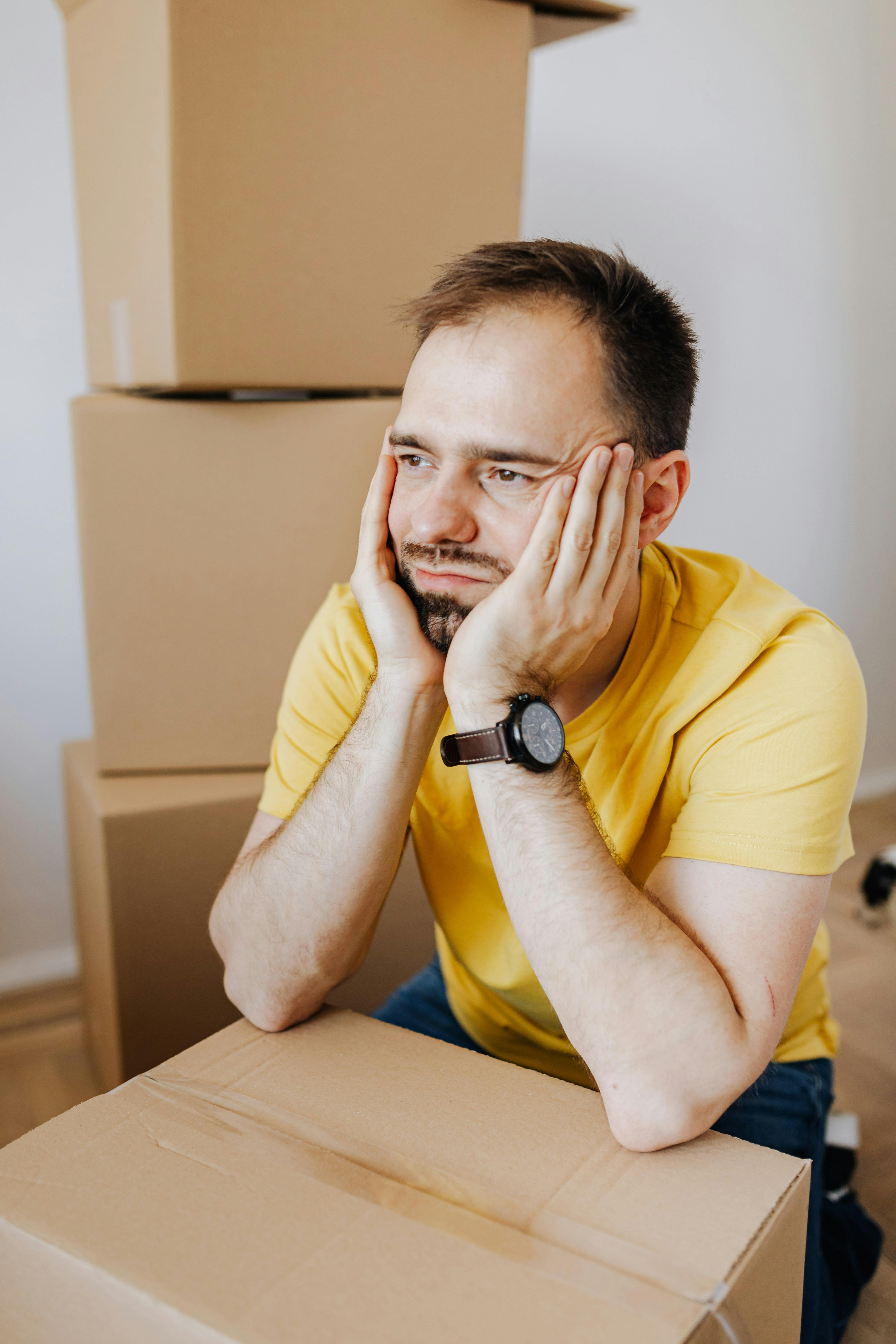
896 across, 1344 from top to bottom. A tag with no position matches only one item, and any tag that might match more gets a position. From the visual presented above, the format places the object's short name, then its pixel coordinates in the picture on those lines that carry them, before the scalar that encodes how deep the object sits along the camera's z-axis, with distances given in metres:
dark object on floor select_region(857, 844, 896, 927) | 1.45
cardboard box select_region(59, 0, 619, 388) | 1.05
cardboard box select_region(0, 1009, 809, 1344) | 0.50
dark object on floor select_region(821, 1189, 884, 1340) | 1.10
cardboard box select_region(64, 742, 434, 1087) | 1.27
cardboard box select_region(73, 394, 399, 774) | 1.19
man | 0.71
